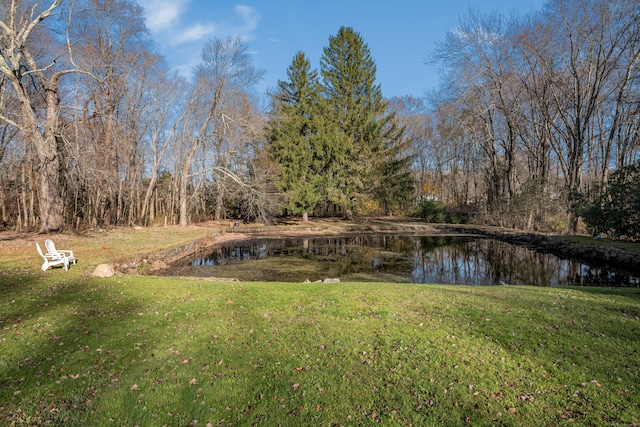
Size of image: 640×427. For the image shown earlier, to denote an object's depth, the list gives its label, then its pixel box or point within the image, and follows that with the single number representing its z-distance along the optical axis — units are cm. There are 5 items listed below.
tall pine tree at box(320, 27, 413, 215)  3297
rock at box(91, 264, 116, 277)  830
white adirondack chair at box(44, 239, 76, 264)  879
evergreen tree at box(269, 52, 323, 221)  3017
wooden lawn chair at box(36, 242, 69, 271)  862
